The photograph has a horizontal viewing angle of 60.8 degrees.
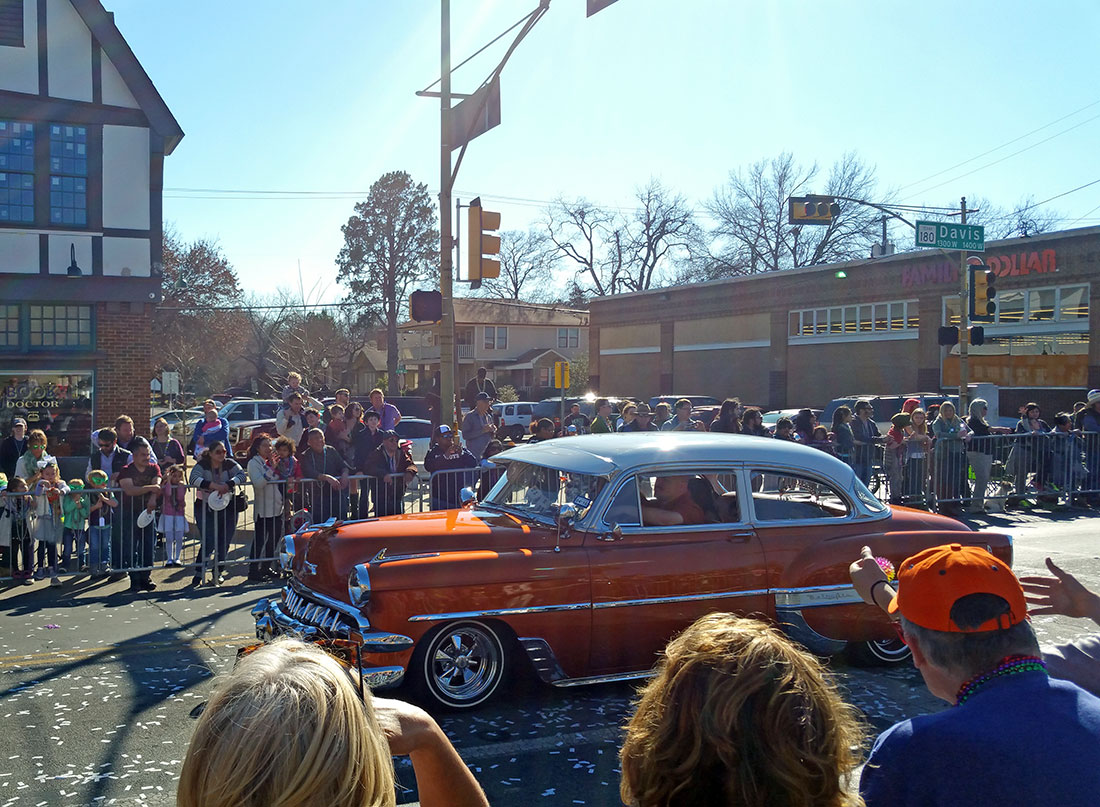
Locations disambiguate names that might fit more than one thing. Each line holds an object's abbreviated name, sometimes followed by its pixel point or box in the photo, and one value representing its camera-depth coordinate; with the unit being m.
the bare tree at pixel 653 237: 69.12
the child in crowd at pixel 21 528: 9.91
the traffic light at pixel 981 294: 19.25
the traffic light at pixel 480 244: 12.05
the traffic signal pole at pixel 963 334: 19.31
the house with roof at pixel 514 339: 65.25
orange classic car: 5.92
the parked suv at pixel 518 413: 38.25
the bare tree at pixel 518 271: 74.39
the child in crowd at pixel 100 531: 9.91
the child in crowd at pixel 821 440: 14.26
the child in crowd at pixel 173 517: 10.23
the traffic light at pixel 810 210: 23.47
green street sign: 17.80
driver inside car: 6.61
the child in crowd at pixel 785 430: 14.43
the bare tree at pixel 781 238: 60.69
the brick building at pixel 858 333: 31.62
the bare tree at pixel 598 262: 71.94
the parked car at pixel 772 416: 27.66
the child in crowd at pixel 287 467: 10.71
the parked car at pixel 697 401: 34.28
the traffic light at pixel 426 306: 12.12
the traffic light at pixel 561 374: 22.89
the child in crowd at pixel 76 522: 9.95
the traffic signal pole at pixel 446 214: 12.43
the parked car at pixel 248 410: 27.99
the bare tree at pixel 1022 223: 59.78
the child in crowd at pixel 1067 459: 15.82
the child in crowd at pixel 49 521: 9.86
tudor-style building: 16.73
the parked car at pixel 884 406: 24.89
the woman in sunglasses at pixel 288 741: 1.55
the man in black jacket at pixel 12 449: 11.46
